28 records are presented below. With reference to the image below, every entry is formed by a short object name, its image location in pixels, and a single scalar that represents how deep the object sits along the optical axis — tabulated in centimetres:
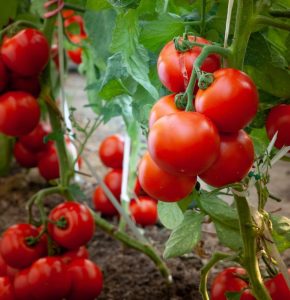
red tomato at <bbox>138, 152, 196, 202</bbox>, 97
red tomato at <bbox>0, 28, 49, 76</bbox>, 141
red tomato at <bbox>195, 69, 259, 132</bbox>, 92
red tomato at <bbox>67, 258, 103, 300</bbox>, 136
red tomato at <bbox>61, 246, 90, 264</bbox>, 138
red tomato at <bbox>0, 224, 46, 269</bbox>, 135
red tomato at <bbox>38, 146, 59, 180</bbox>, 175
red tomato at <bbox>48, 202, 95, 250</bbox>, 137
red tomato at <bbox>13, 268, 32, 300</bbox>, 133
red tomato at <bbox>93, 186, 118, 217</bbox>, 168
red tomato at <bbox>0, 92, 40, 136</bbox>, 143
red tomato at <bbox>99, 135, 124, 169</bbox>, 170
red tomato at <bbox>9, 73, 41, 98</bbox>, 146
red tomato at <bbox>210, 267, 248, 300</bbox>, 119
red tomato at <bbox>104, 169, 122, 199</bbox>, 168
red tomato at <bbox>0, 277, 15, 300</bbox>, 133
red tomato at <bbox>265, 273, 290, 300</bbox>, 113
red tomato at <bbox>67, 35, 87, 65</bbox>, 178
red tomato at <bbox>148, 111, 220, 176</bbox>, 89
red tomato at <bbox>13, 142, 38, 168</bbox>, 178
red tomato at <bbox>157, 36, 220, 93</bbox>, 98
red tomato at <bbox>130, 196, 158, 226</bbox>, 162
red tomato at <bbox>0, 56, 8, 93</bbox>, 142
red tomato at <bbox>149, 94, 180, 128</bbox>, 97
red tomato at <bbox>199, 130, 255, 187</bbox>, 96
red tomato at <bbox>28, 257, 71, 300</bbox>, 132
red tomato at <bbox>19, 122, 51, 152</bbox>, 175
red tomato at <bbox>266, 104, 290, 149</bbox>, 107
